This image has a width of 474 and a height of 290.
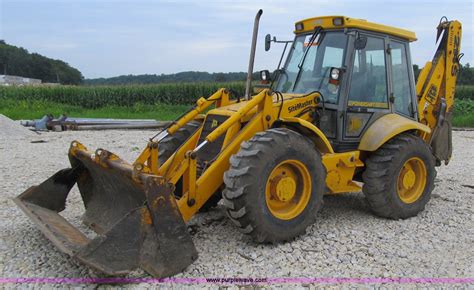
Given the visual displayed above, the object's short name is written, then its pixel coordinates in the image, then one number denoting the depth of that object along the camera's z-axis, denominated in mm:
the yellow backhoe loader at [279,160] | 3764
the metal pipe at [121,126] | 13891
